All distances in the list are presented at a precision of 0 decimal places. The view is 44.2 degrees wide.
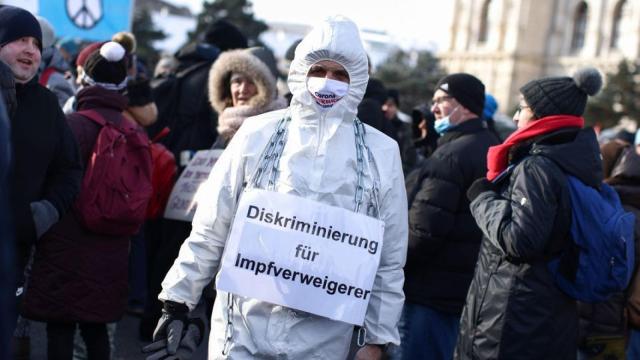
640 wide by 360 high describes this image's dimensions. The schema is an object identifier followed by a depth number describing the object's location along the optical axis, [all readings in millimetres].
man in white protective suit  2859
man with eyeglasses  4477
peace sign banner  8141
